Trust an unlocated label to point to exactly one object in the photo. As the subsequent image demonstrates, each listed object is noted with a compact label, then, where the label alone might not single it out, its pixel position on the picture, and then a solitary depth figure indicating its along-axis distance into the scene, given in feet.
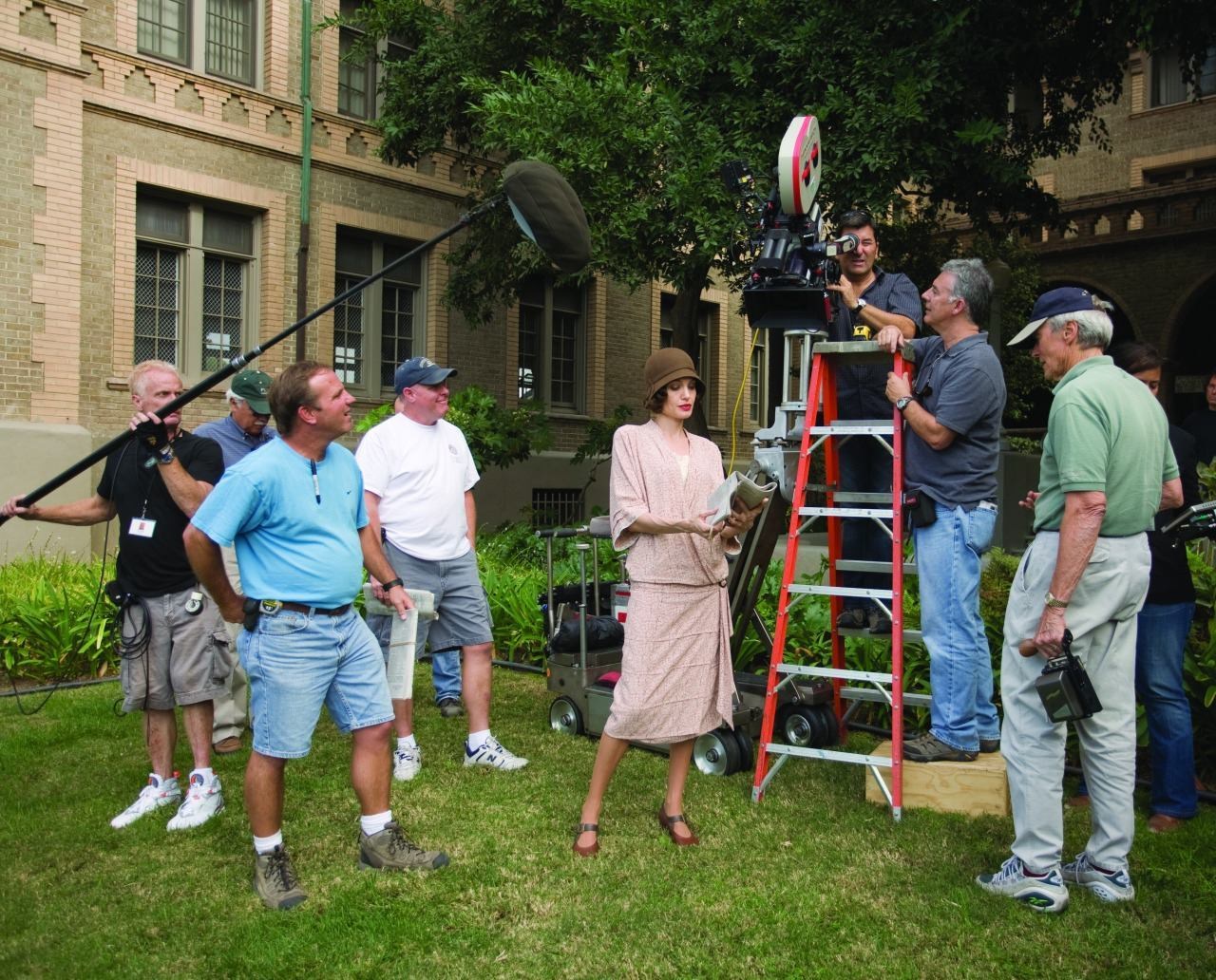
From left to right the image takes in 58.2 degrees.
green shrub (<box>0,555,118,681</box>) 26.94
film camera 16.74
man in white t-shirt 19.98
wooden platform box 16.20
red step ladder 16.01
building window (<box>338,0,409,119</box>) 55.42
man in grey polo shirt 16.12
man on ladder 18.21
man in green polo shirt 12.64
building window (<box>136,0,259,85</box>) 49.11
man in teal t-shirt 13.17
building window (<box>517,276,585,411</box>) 64.13
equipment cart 19.01
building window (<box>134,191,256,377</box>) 48.85
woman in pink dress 15.03
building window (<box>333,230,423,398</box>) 55.83
